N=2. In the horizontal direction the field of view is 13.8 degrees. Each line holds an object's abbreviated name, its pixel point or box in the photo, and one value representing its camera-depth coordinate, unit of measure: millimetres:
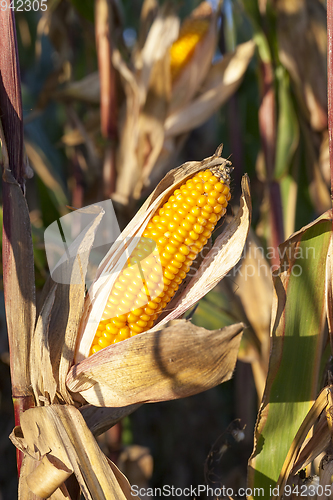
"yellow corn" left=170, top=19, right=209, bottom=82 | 1485
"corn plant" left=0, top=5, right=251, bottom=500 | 1036
